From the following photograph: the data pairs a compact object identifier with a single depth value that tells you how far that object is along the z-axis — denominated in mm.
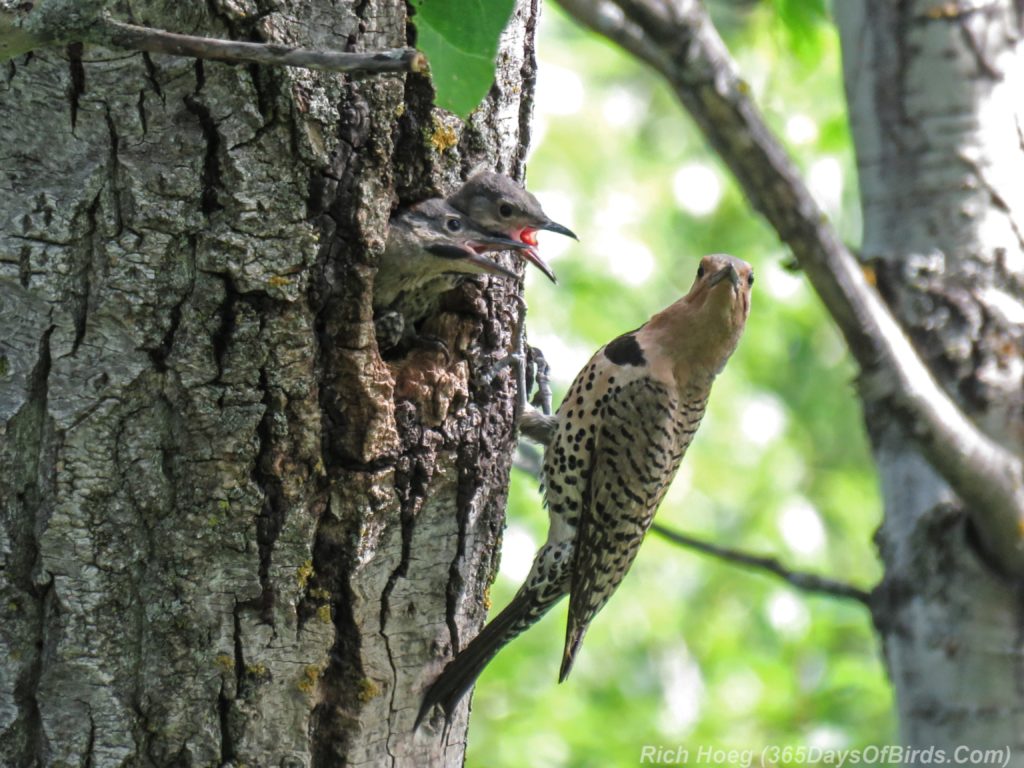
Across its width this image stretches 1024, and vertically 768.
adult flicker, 7191
